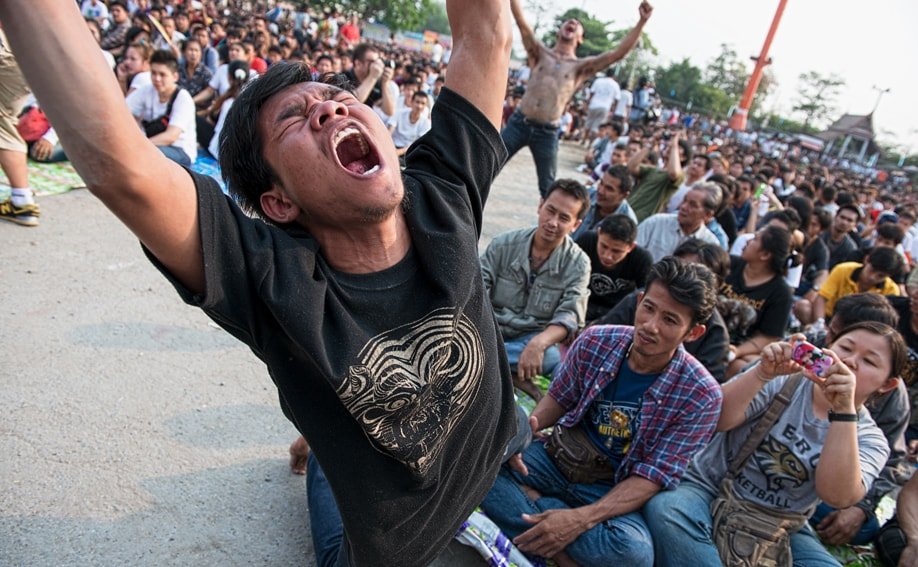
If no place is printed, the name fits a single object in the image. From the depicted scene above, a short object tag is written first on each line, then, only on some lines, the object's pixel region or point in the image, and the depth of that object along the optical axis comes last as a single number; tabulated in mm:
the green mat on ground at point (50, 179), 4992
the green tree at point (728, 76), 68625
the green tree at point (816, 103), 72812
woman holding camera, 2254
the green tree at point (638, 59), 49894
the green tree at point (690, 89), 56753
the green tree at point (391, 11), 50316
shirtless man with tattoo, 6070
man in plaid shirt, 2318
